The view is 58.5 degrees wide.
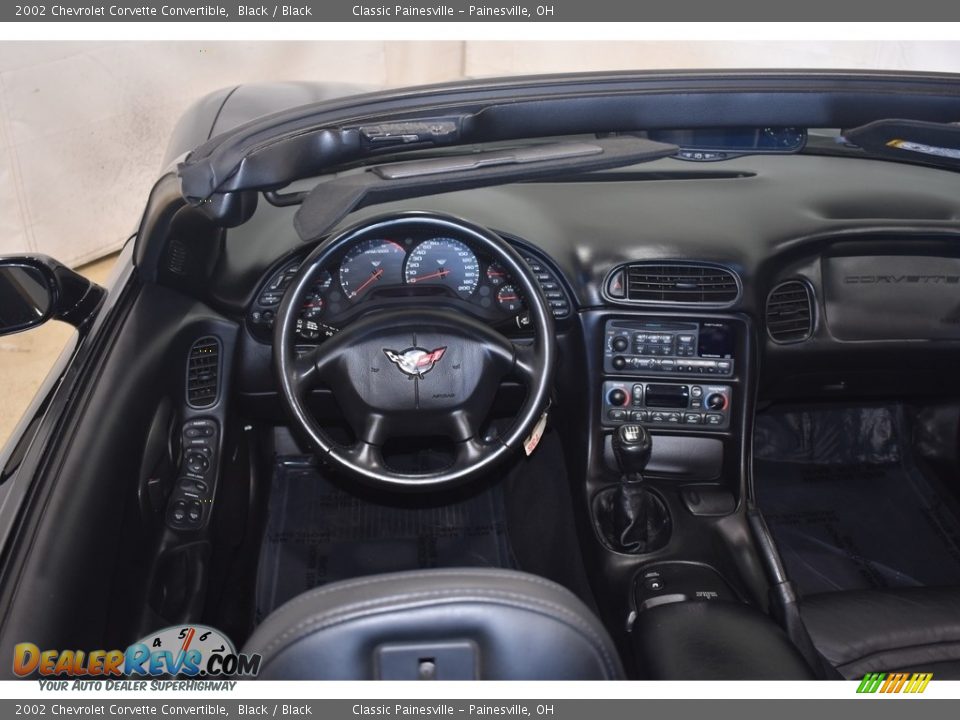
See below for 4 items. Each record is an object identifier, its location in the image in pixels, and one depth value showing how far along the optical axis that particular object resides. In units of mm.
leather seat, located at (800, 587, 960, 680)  1595
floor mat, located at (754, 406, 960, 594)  2441
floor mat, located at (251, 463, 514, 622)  2355
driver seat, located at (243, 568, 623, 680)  880
